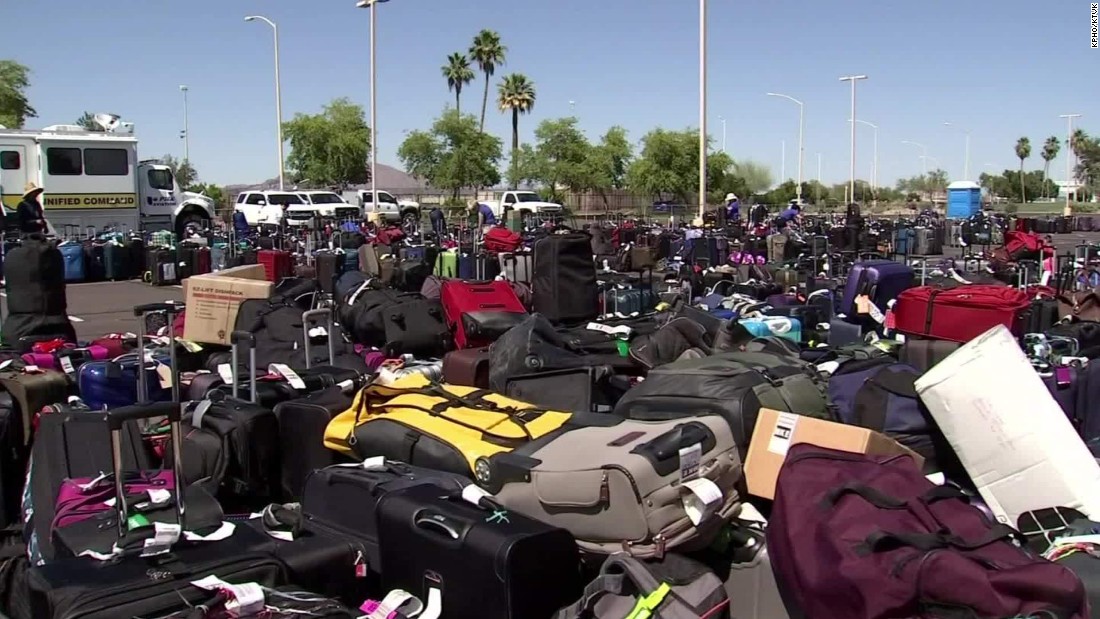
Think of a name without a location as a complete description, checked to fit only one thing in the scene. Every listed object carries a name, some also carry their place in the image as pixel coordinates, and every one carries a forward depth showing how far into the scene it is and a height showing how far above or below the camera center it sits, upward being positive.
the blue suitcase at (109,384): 5.70 -0.96
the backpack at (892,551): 2.38 -0.89
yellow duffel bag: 3.81 -0.86
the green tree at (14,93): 47.66 +6.93
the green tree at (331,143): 55.69 +5.00
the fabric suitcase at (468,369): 5.68 -0.87
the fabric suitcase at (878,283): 7.71 -0.48
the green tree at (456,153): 55.41 +4.38
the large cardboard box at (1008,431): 3.64 -0.83
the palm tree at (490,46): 65.81 +12.42
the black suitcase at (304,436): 4.51 -1.02
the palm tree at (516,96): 63.09 +8.79
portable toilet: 38.41 +1.13
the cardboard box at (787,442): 3.56 -0.84
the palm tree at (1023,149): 105.94 +8.70
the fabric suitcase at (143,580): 2.55 -1.02
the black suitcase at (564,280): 7.74 -0.45
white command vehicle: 21.69 +1.24
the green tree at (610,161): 55.25 +3.92
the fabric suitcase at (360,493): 3.49 -1.03
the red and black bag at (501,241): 12.52 -0.20
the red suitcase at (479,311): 6.76 -0.64
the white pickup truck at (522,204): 36.96 +0.97
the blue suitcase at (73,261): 17.50 -0.63
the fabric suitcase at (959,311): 6.12 -0.57
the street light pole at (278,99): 38.65 +5.29
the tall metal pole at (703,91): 24.67 +3.60
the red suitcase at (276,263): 12.71 -0.50
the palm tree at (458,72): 66.38 +10.95
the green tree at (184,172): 74.50 +4.57
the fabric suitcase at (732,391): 3.96 -0.74
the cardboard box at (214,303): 7.47 -0.61
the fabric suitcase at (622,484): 3.11 -0.89
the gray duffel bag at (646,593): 2.85 -1.14
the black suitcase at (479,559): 2.89 -1.07
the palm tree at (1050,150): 101.88 +8.32
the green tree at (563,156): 54.41 +4.15
